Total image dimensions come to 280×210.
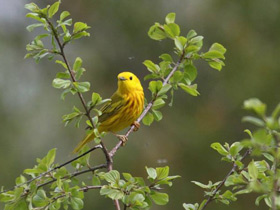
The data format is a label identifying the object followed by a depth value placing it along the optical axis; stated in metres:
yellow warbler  7.27
